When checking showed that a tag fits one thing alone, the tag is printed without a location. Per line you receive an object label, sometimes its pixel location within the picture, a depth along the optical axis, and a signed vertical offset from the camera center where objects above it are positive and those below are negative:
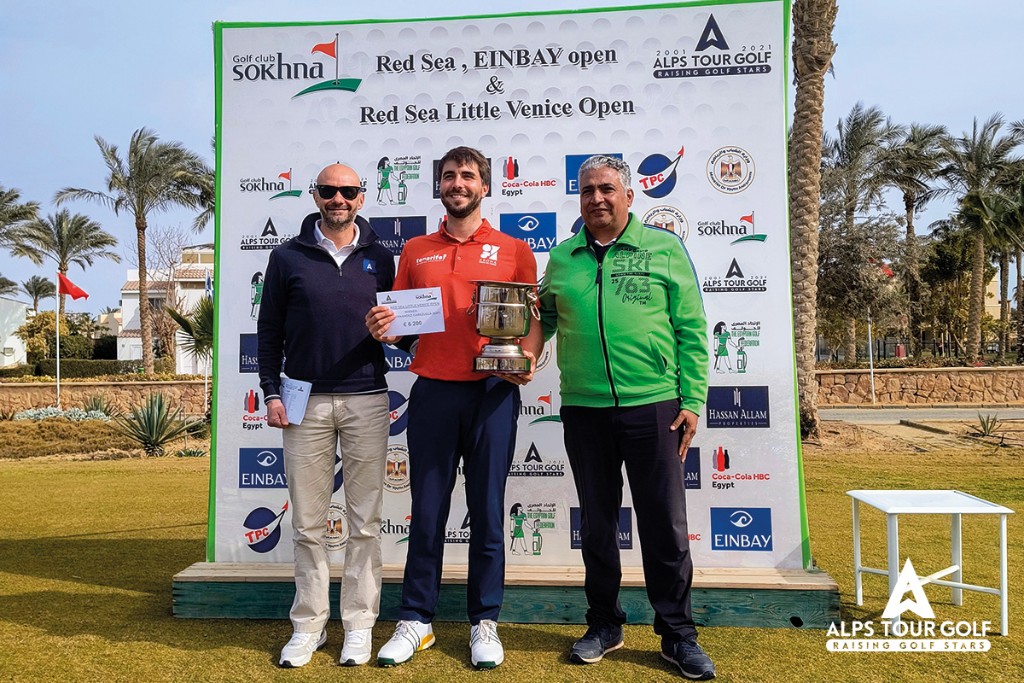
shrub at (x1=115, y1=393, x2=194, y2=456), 12.12 -1.18
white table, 3.64 -0.80
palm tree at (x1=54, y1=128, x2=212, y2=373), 28.20 +6.37
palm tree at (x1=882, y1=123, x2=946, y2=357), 27.58 +6.58
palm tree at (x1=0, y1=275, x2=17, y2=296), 42.83 +3.88
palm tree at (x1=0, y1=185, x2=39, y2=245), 29.70 +5.53
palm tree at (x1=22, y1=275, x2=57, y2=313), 50.16 +4.29
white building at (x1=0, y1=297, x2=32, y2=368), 38.66 +1.20
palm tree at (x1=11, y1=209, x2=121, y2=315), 36.38 +5.41
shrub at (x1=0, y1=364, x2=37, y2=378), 28.90 -0.66
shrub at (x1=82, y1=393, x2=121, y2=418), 16.62 -1.21
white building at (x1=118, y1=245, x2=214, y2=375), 38.06 +3.34
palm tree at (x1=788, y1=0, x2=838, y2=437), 10.60 +2.64
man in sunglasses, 3.47 -0.20
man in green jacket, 3.32 -0.15
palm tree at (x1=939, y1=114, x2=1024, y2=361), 25.22 +6.25
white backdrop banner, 4.24 +0.99
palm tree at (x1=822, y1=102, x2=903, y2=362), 26.27 +6.94
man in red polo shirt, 3.42 -0.34
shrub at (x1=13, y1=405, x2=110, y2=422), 15.35 -1.25
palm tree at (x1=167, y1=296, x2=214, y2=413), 12.08 +0.42
